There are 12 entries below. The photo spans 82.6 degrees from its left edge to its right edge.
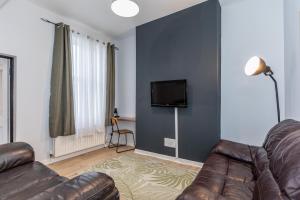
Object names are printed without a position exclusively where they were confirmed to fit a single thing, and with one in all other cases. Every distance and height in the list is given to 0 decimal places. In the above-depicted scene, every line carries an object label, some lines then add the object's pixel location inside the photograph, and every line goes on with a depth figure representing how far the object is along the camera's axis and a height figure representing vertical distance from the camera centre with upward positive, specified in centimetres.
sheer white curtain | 335 +35
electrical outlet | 314 -81
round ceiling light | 214 +119
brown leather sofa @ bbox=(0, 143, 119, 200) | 93 -59
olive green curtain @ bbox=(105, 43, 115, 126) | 394 +35
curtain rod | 292 +137
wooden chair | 384 -73
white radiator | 307 -87
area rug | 208 -113
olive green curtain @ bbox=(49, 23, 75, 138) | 298 +21
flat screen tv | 296 +10
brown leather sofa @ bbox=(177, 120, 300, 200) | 88 -57
